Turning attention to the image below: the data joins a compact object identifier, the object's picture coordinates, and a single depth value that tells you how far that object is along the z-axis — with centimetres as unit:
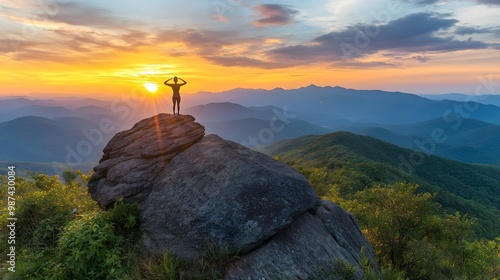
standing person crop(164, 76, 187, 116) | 2077
